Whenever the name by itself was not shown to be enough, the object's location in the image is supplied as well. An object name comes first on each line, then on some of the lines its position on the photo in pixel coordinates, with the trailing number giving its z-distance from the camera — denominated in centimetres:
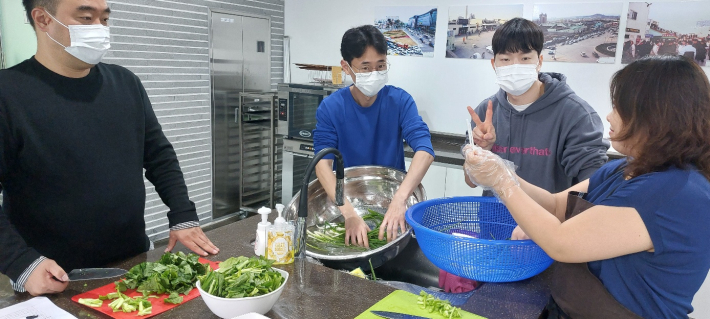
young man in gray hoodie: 205
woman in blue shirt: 119
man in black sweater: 157
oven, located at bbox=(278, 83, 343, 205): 453
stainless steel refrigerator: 466
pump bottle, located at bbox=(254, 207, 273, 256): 166
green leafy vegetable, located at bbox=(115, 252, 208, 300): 143
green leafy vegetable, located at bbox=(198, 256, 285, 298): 130
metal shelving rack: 485
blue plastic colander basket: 148
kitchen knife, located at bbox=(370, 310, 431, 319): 131
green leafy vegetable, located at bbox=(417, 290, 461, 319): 135
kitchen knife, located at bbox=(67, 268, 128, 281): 152
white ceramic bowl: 126
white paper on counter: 128
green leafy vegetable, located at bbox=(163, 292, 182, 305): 138
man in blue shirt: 227
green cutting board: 136
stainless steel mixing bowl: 221
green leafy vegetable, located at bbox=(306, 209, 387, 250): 194
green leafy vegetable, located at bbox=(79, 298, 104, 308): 134
